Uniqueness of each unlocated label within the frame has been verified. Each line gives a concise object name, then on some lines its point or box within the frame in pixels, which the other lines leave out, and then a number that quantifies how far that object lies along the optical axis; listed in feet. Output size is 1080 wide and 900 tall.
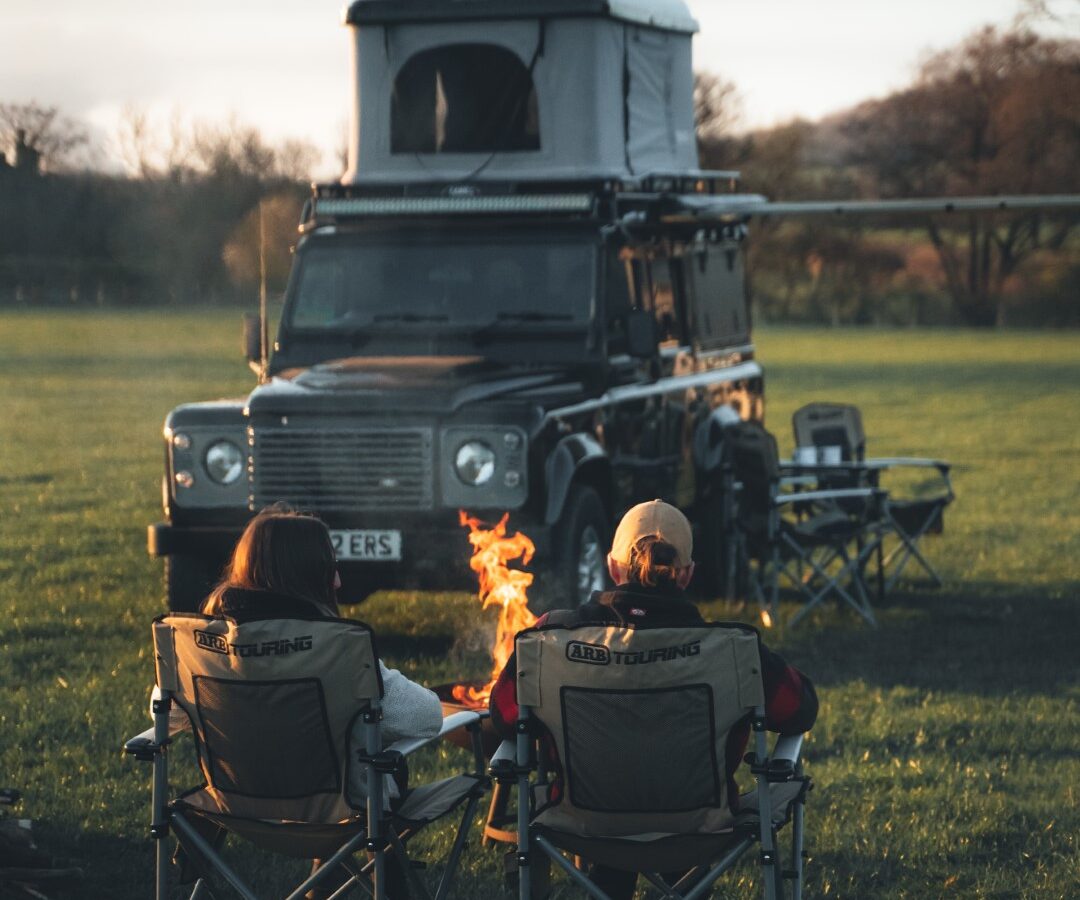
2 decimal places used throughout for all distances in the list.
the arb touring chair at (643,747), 26.51
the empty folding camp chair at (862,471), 68.40
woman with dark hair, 27.31
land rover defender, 55.19
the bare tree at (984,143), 435.14
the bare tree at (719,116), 383.55
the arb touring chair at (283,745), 27.00
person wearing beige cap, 27.35
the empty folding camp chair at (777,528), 62.80
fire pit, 33.96
